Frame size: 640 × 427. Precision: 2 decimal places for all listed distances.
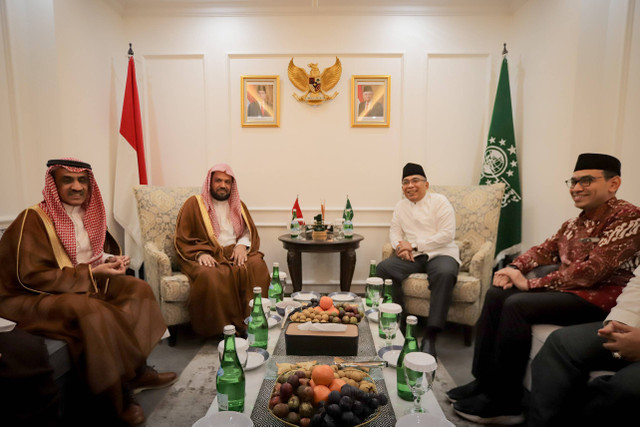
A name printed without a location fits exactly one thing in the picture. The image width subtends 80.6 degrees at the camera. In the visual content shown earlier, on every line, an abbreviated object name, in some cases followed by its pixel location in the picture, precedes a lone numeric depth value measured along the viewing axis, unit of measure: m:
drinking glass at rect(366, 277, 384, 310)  2.25
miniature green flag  3.70
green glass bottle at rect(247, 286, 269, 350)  1.81
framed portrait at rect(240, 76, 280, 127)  3.84
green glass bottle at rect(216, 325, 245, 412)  1.30
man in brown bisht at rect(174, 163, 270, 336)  2.72
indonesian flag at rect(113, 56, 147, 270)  3.57
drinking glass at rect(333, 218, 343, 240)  3.54
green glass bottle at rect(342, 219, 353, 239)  3.47
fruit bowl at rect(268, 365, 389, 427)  1.13
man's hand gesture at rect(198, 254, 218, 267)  2.85
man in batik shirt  1.82
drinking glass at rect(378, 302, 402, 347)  1.78
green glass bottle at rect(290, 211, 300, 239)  3.46
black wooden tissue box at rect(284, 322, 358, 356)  1.66
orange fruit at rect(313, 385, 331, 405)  1.20
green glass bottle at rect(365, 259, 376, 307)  2.30
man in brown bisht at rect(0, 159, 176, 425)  1.78
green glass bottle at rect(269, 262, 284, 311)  2.33
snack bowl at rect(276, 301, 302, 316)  2.19
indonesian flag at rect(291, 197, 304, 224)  3.76
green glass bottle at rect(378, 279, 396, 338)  2.04
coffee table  1.29
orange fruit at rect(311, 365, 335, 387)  1.25
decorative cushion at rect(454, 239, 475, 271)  3.18
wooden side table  3.22
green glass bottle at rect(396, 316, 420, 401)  1.40
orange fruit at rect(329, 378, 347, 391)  1.25
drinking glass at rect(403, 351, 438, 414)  1.26
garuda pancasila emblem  3.76
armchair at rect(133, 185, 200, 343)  2.78
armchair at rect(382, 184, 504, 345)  2.79
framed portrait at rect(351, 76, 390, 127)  3.83
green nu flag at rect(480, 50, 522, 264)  3.58
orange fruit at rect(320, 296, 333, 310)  1.96
